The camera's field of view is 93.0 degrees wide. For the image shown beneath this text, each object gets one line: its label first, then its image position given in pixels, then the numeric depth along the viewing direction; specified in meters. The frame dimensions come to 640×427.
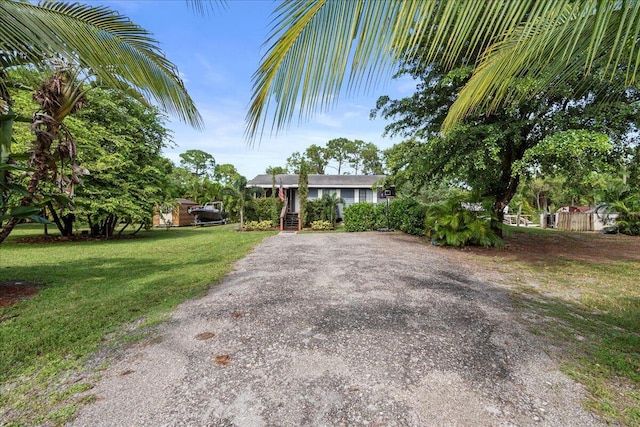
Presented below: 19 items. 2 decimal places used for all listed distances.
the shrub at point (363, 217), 14.02
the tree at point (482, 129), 6.65
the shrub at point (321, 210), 16.77
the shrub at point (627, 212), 13.52
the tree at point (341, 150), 43.53
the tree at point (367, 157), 44.03
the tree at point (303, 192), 15.73
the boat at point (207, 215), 21.61
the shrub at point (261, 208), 17.23
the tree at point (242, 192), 16.39
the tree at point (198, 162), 47.03
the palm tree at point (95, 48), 1.85
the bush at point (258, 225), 15.85
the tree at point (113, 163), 10.36
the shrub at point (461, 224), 9.02
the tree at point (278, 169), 40.18
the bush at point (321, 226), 15.49
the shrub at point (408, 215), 12.05
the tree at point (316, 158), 43.03
